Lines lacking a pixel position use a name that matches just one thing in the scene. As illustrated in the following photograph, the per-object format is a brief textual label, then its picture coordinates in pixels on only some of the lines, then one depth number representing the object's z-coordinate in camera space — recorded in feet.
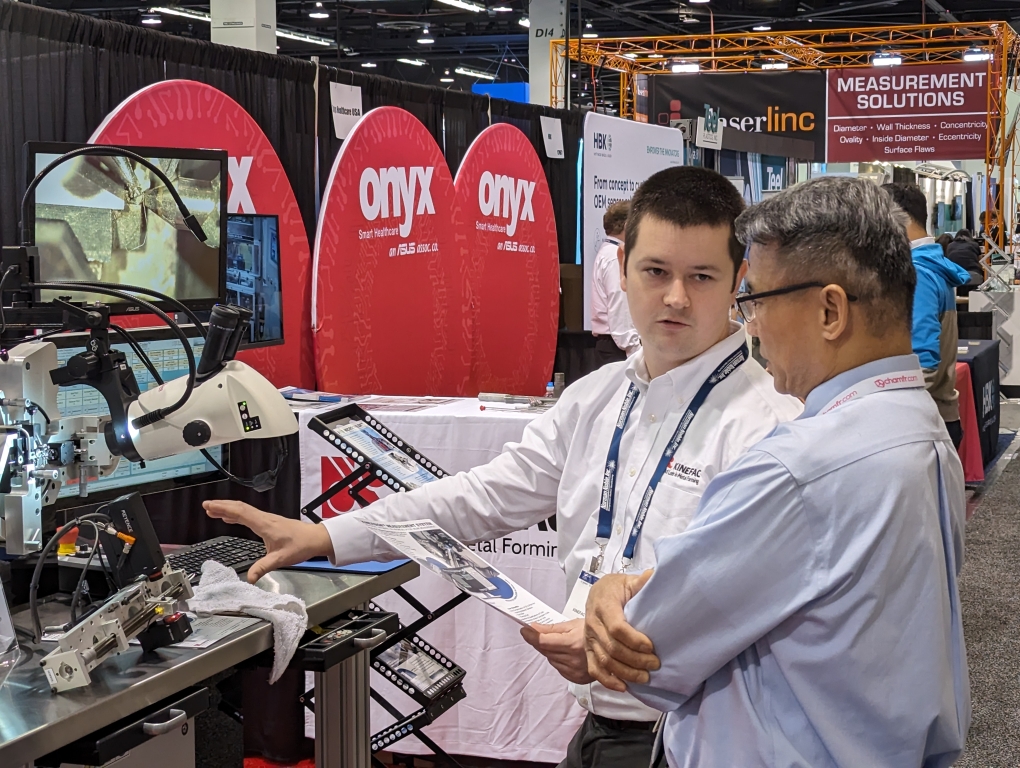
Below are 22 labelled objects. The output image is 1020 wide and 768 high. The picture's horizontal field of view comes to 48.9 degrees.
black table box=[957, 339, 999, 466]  23.68
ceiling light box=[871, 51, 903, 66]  51.66
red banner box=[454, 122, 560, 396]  18.03
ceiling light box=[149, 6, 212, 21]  51.09
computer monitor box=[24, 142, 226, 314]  8.07
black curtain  10.78
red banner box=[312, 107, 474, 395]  14.23
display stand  7.23
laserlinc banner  45.80
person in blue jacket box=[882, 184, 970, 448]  16.19
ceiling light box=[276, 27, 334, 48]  58.39
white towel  6.36
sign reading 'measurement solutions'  44.73
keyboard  7.20
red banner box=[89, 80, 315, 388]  11.42
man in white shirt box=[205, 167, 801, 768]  5.49
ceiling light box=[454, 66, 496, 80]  73.20
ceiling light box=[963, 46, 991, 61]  47.70
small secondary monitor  11.78
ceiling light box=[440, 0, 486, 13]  49.70
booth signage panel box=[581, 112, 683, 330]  21.80
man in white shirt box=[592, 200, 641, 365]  20.20
